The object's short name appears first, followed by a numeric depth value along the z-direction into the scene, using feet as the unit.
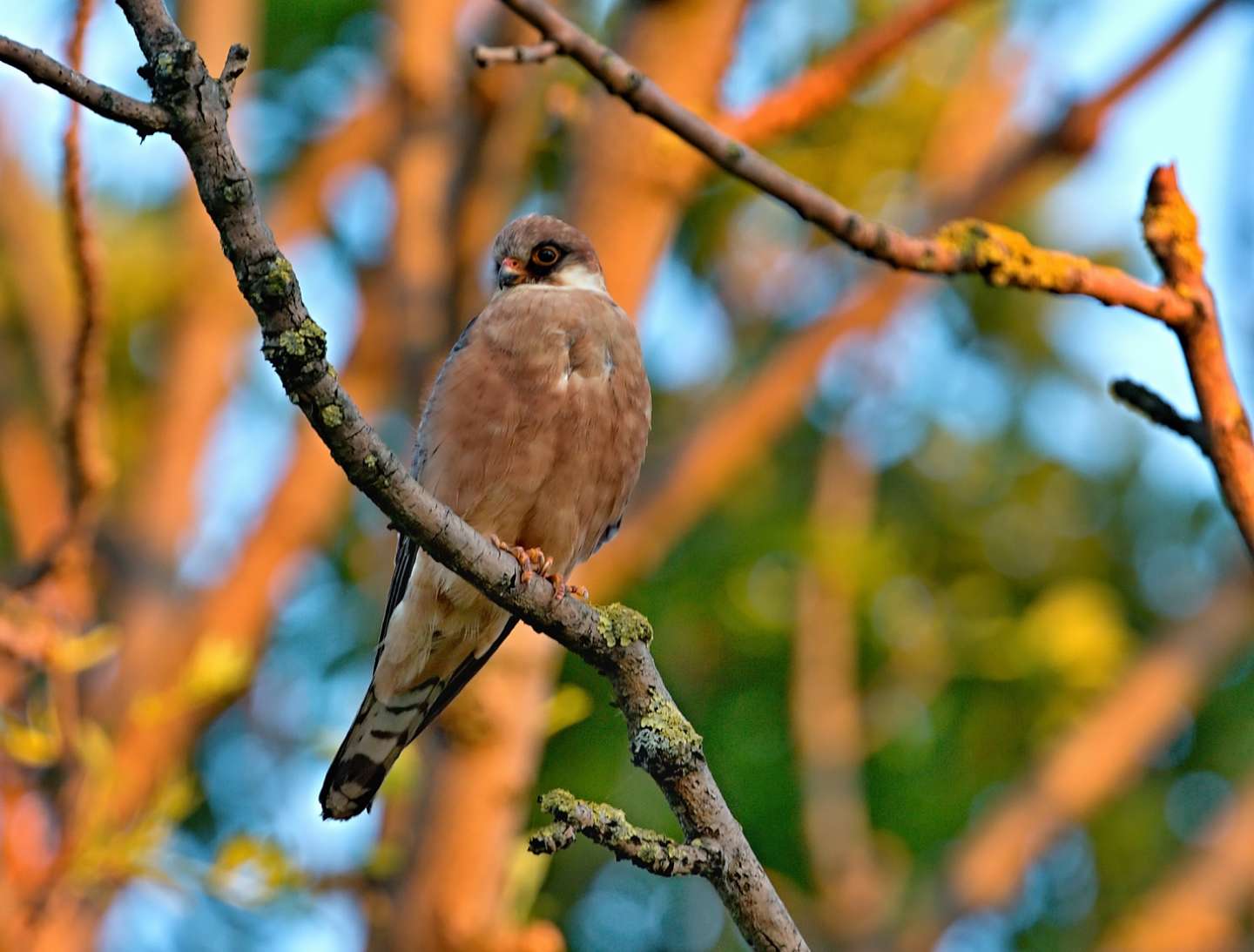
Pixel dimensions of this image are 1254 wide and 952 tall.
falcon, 30.71
